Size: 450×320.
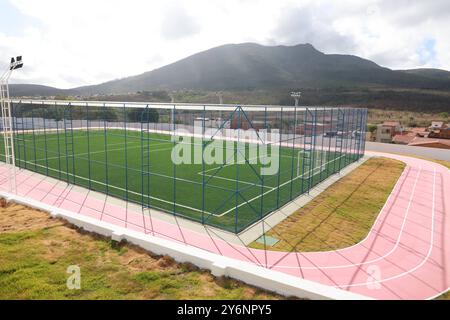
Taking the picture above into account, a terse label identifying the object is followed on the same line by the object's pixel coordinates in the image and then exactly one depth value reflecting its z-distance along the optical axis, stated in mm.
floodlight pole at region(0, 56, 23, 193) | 15177
